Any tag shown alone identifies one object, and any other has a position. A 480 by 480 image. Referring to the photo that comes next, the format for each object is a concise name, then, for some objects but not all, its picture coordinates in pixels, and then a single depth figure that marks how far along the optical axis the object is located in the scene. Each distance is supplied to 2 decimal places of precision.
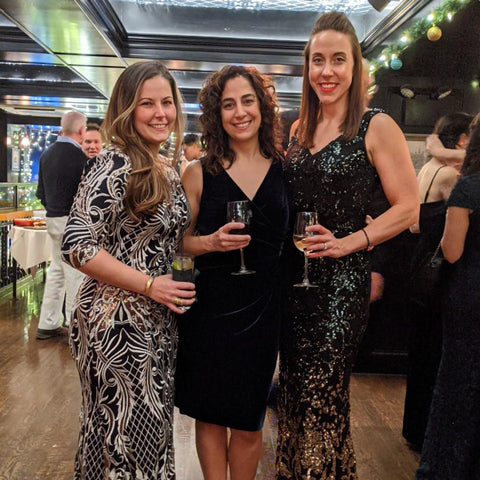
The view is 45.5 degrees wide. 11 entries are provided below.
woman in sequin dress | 1.92
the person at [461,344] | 2.19
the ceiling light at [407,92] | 6.45
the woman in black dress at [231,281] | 2.02
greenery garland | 4.28
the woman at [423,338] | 2.57
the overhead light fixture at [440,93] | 6.37
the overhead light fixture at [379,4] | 4.30
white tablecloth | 6.23
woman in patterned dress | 1.68
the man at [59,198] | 5.10
